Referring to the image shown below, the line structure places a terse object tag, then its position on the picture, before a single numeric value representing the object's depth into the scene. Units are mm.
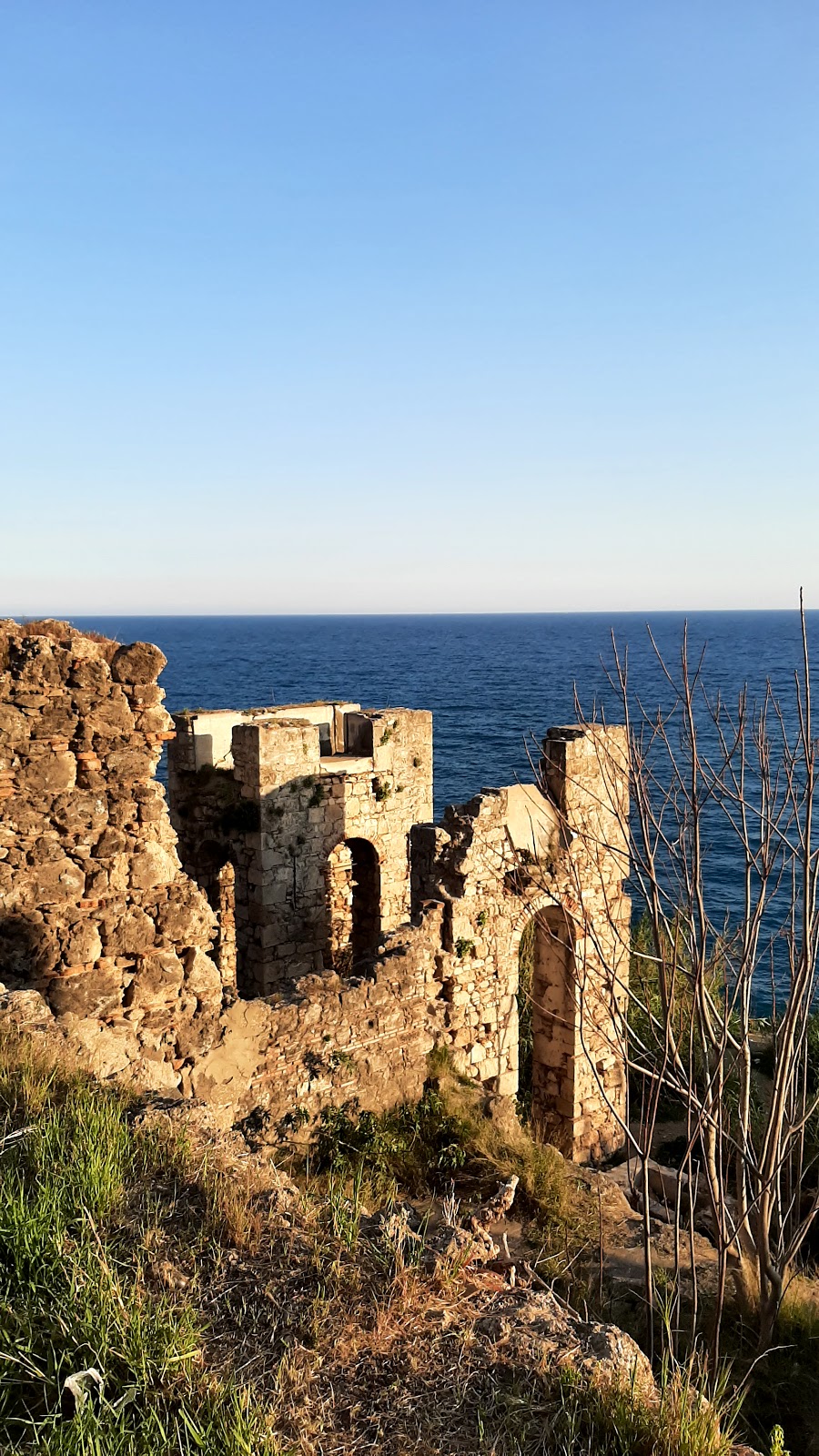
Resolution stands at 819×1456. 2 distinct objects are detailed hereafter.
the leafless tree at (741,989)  5336
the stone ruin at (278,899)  7562
